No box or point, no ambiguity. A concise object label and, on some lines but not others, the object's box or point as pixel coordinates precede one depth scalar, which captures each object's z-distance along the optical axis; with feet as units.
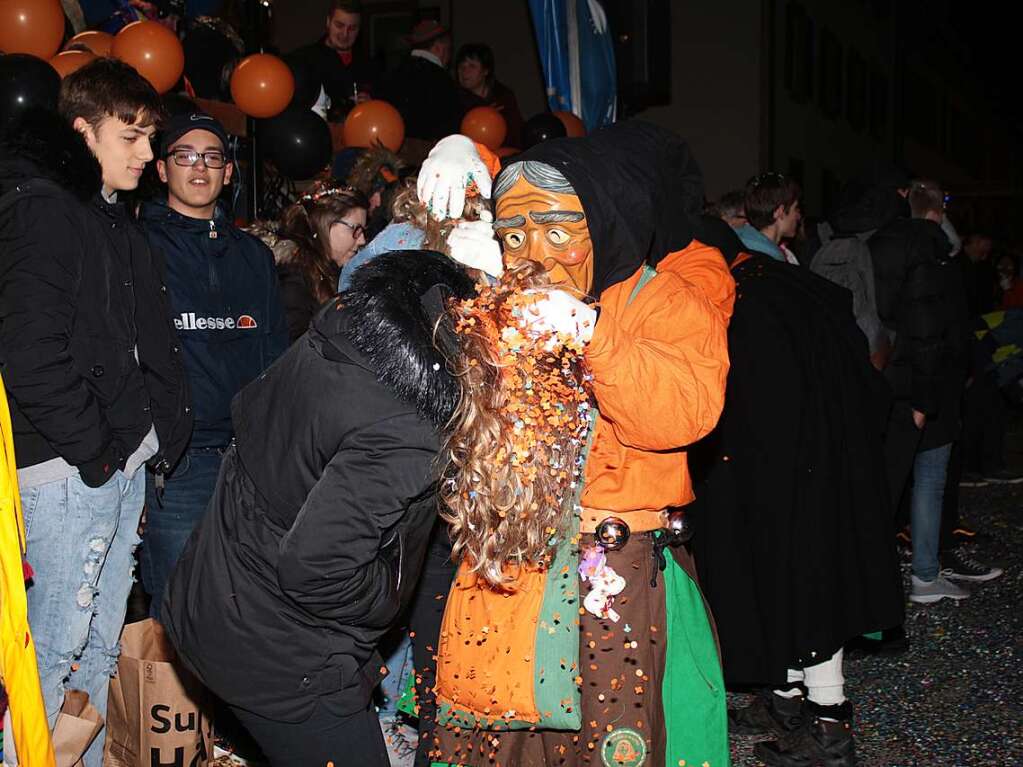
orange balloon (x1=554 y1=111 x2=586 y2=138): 27.40
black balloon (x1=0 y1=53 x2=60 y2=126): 13.47
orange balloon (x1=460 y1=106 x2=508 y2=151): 25.58
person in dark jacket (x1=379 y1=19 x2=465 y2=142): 25.23
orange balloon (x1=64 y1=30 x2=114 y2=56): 17.01
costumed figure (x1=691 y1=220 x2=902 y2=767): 11.96
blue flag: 27.58
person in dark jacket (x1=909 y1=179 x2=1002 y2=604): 16.90
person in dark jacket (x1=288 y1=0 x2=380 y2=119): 23.34
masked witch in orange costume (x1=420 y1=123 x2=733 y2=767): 6.83
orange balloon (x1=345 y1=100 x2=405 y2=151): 22.09
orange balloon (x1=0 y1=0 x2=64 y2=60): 15.44
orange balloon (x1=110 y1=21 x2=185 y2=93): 16.24
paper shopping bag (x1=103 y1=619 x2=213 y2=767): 10.50
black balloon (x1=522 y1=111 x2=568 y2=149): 26.16
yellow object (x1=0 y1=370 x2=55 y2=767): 6.35
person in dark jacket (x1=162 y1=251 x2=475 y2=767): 6.27
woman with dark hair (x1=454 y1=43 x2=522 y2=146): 27.94
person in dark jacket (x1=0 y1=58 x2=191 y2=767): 9.40
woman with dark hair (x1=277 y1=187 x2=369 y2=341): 14.33
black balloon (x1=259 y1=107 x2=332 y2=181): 19.93
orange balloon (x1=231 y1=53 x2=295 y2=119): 19.27
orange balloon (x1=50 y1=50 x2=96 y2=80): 15.20
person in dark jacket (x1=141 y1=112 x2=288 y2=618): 11.32
